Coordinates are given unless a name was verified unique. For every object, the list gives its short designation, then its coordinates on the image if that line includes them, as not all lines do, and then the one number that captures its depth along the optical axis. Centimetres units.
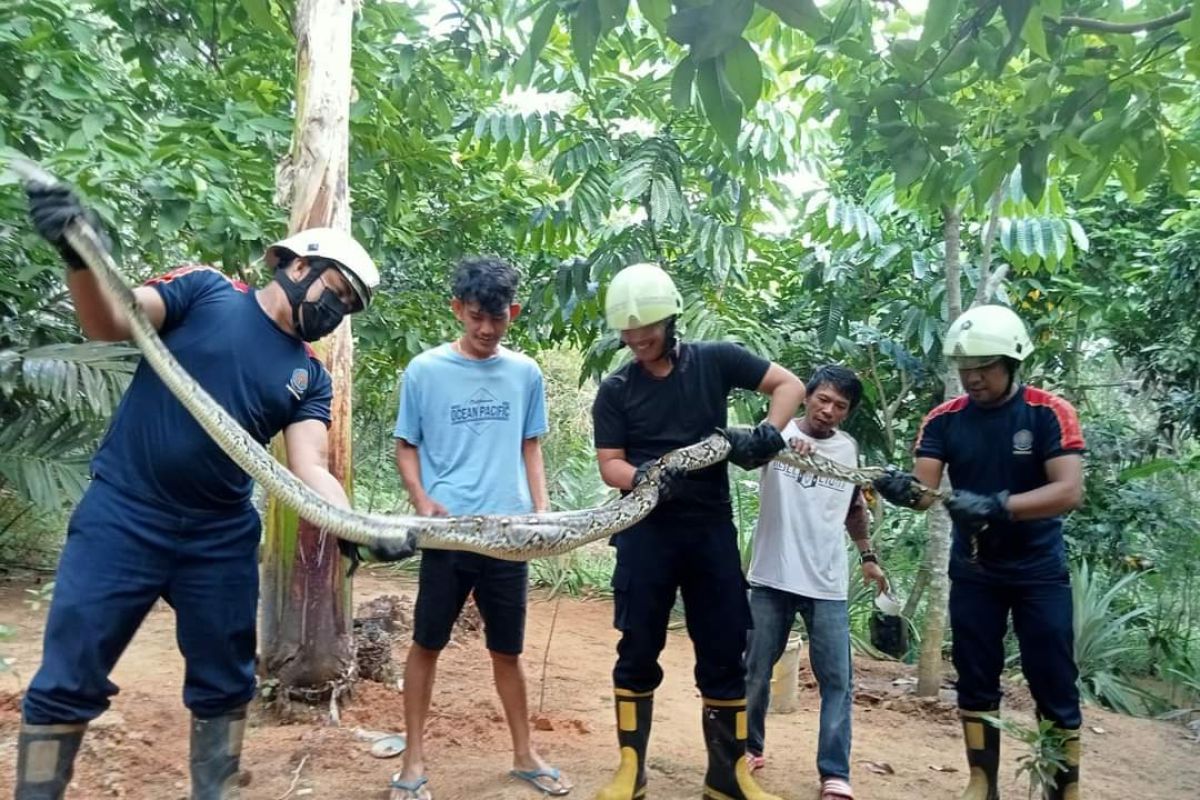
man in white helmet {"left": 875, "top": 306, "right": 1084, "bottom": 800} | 339
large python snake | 245
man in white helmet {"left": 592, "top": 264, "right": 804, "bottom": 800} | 337
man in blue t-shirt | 351
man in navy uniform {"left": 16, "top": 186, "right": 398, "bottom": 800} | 250
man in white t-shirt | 374
